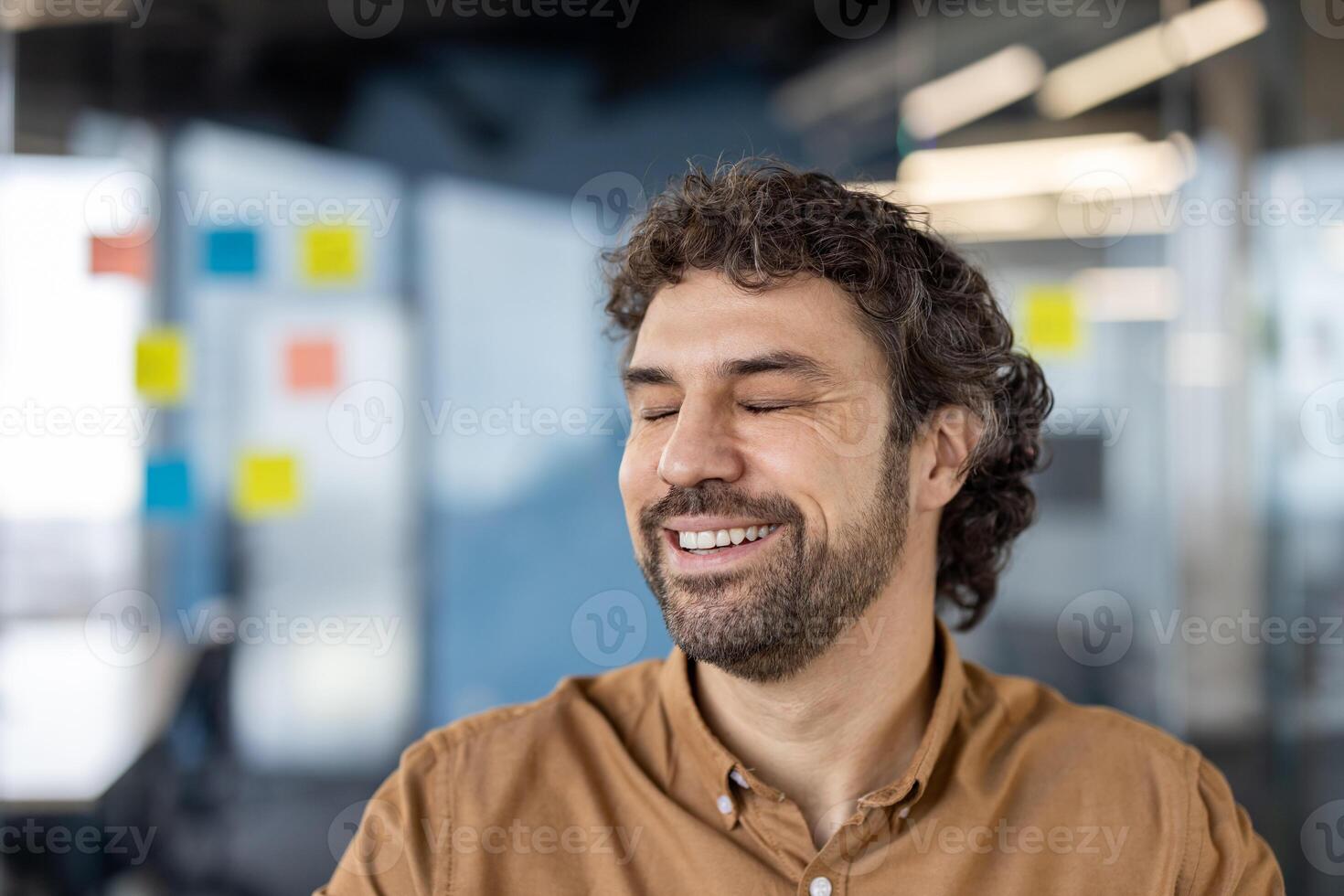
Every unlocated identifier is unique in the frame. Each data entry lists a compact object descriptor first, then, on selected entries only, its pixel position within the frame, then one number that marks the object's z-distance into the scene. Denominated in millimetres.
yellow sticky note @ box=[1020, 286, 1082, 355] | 2828
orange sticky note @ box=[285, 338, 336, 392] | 2934
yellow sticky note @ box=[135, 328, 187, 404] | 2926
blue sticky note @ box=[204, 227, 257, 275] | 2941
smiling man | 1482
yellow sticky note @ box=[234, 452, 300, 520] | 2941
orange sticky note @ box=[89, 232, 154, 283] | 2936
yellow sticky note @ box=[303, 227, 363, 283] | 2941
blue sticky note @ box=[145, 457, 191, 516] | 2932
